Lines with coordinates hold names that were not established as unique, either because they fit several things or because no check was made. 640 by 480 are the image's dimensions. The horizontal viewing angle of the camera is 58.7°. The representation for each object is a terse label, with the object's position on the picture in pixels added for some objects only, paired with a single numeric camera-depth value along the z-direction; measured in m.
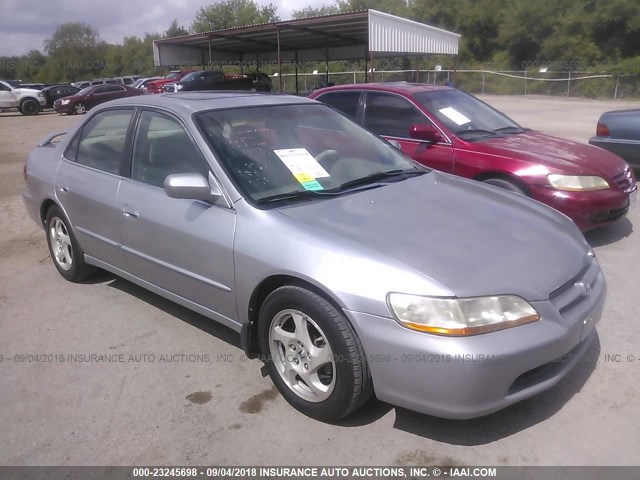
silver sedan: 2.48
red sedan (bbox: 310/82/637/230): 5.13
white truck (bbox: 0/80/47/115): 26.88
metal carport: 17.25
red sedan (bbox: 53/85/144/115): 25.88
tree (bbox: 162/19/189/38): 82.62
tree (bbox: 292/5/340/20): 73.31
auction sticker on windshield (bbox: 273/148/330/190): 3.38
